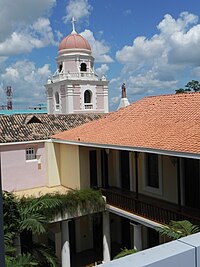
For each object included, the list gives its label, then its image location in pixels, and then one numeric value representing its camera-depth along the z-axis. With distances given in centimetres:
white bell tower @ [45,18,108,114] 3353
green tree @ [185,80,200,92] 3809
